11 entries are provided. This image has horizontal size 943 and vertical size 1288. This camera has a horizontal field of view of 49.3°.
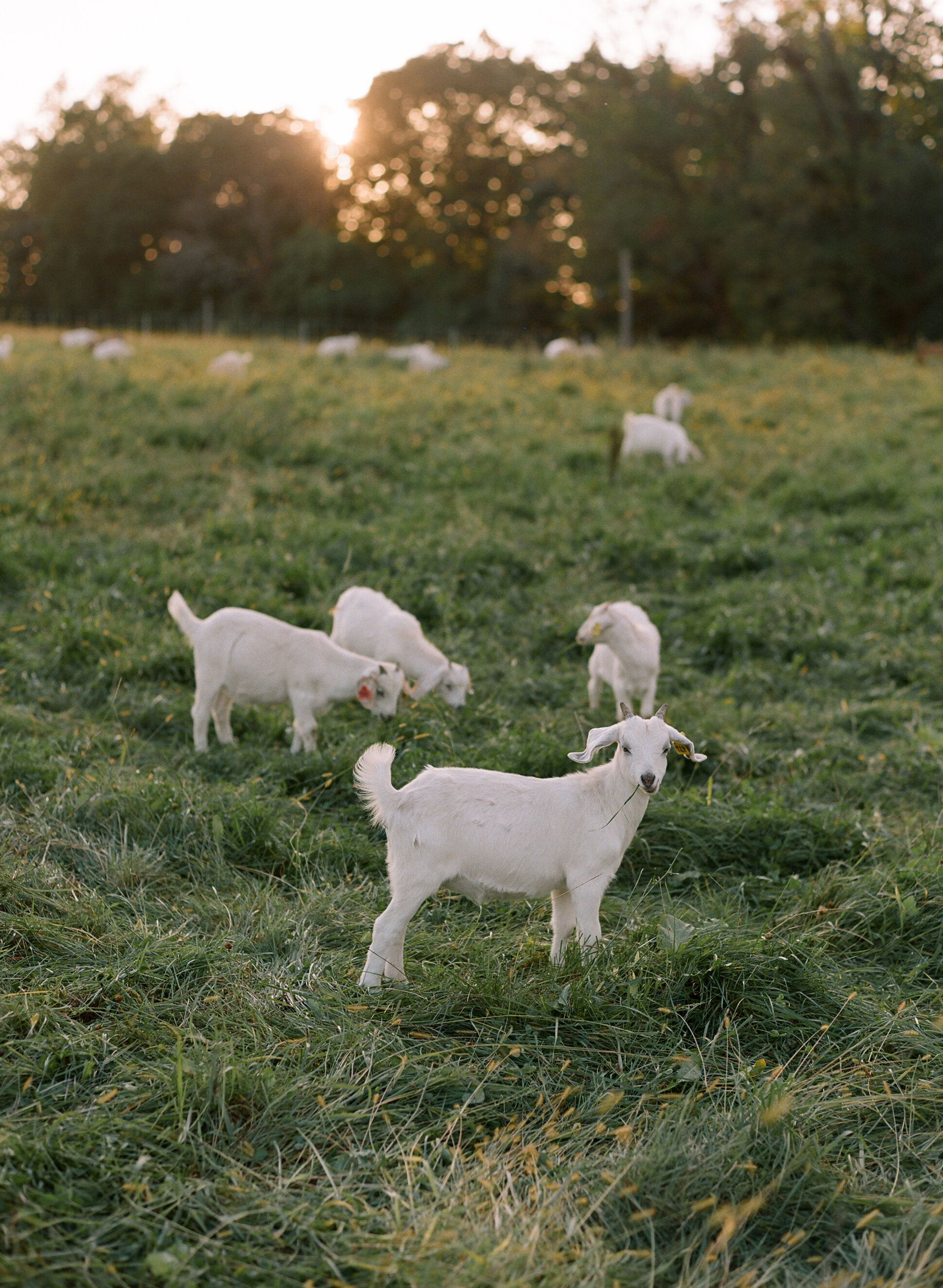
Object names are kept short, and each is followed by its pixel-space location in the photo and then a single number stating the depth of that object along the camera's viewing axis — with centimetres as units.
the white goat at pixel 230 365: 1730
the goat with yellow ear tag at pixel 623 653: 695
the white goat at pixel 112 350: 1922
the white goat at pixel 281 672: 634
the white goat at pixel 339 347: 2086
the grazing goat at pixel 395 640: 690
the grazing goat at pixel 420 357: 1997
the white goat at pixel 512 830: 387
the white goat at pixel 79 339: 2211
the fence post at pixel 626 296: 3119
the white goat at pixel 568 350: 2223
